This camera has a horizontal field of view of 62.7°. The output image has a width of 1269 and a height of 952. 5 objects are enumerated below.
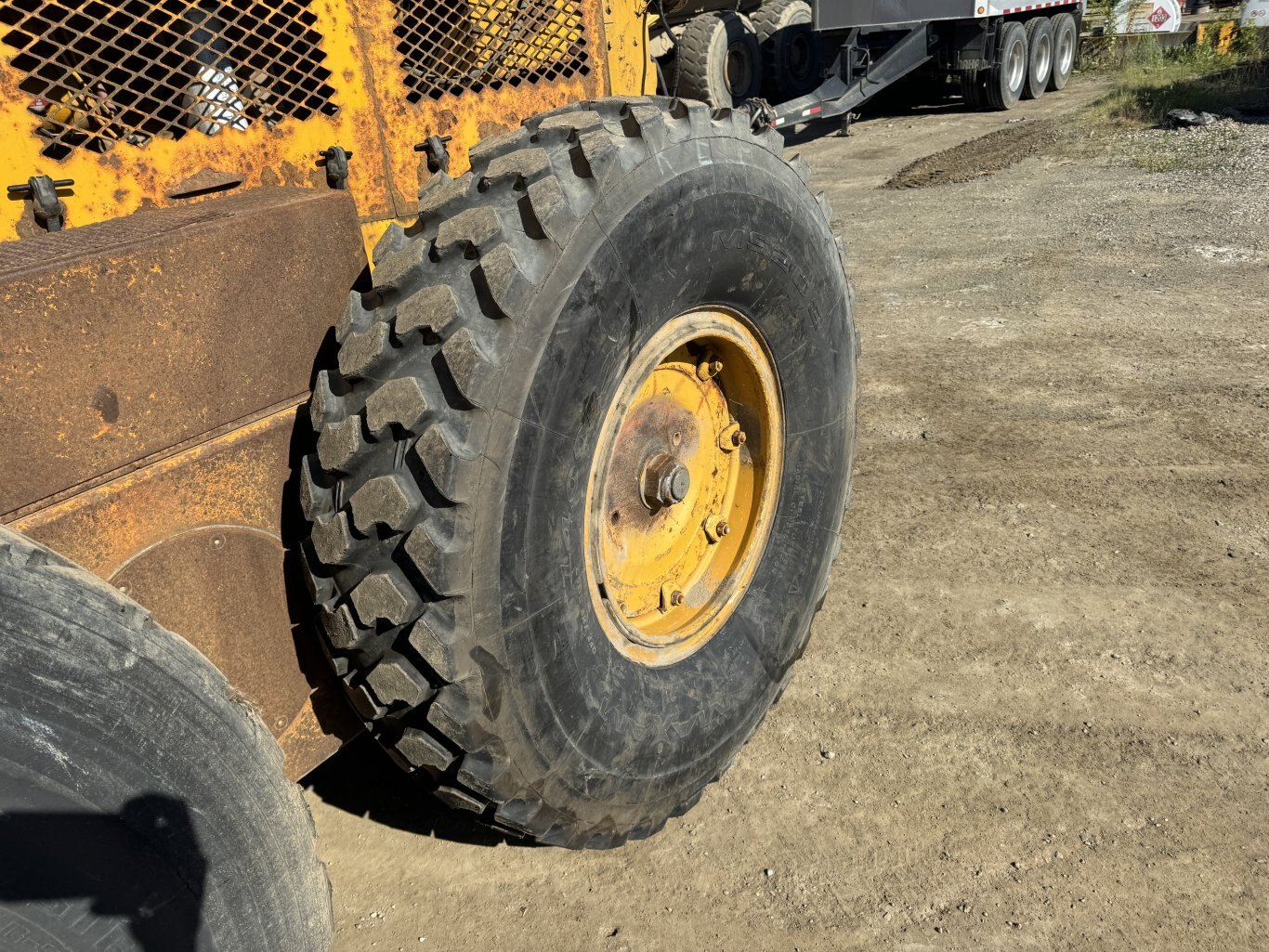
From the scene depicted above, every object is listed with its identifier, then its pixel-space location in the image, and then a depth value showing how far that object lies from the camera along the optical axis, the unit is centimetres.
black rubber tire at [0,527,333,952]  133
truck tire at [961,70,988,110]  1376
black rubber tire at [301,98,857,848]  179
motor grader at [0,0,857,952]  148
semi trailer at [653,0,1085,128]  1178
